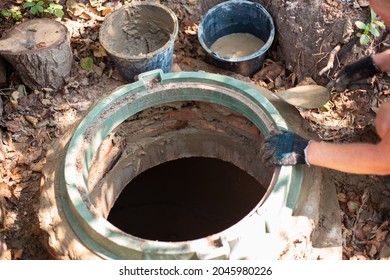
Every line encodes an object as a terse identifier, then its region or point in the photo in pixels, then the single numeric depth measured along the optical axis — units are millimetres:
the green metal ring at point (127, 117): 2301
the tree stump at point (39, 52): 3504
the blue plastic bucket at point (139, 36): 3523
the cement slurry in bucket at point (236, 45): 3940
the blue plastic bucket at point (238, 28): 3730
